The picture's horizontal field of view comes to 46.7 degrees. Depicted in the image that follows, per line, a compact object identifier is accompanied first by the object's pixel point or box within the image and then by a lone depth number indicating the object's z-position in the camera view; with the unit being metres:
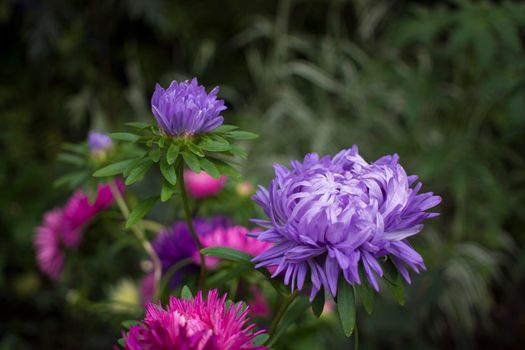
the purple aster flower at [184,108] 0.44
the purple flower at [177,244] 0.63
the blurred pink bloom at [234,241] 0.61
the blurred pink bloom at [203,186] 0.76
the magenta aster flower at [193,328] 0.34
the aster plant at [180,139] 0.44
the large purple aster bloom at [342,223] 0.39
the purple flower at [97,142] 0.64
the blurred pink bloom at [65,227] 0.72
